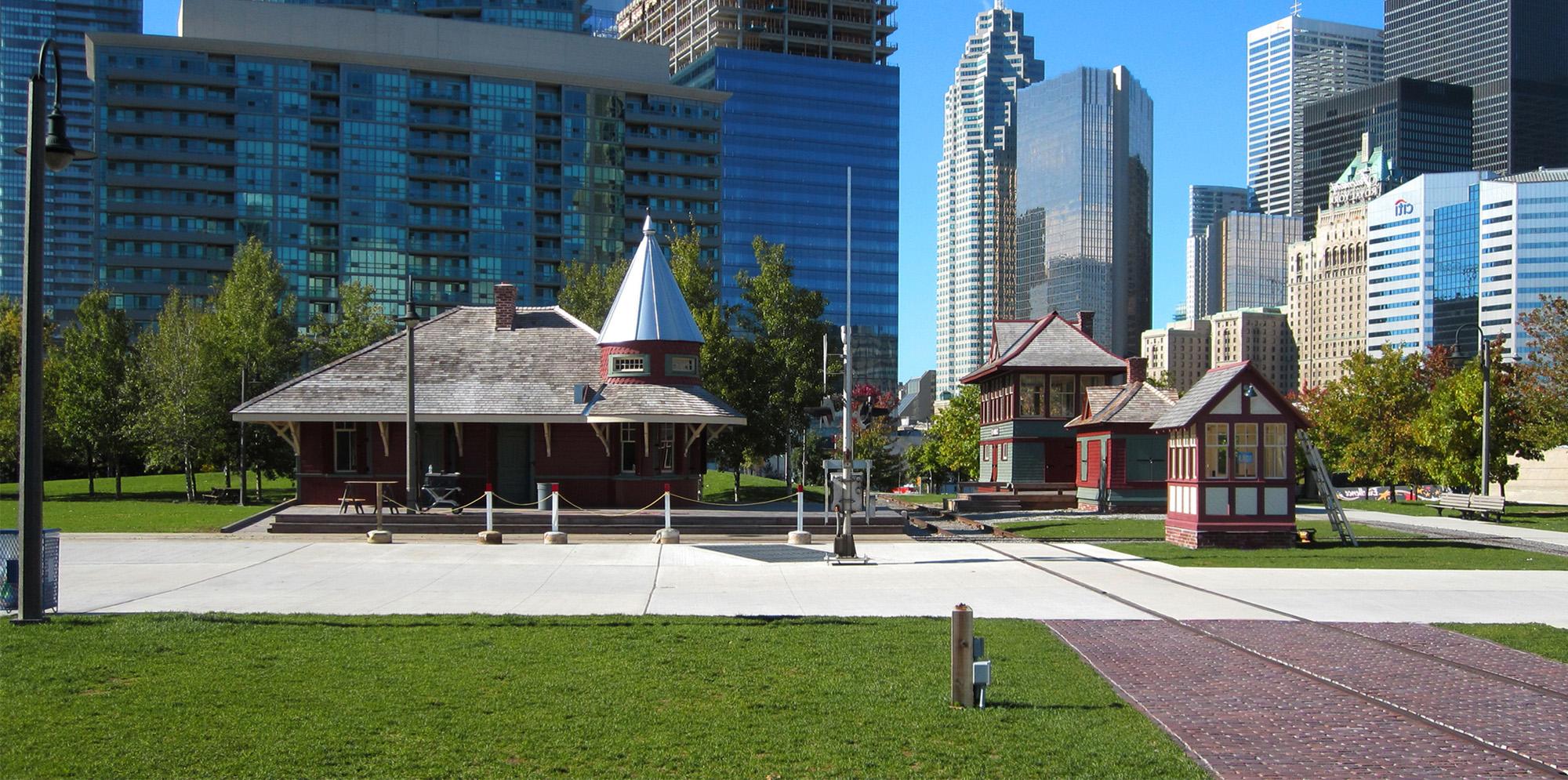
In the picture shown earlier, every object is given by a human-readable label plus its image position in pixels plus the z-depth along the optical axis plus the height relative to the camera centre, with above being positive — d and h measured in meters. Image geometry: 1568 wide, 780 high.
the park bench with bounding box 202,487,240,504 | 46.12 -3.72
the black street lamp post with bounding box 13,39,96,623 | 13.60 +0.21
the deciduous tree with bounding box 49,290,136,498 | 49.16 +0.15
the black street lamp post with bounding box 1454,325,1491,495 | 40.00 -0.33
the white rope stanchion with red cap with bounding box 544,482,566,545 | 27.84 -2.99
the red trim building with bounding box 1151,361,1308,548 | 27.42 -1.36
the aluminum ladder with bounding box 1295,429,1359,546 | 27.62 -1.98
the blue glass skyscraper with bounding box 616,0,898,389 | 160.75 +33.42
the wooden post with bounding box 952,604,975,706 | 10.38 -2.21
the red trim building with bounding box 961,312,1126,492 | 48.25 +0.40
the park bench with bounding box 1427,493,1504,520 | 38.56 -3.20
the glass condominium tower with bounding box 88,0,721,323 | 108.50 +23.02
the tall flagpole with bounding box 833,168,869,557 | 22.95 -1.51
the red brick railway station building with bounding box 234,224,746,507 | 34.53 -0.34
